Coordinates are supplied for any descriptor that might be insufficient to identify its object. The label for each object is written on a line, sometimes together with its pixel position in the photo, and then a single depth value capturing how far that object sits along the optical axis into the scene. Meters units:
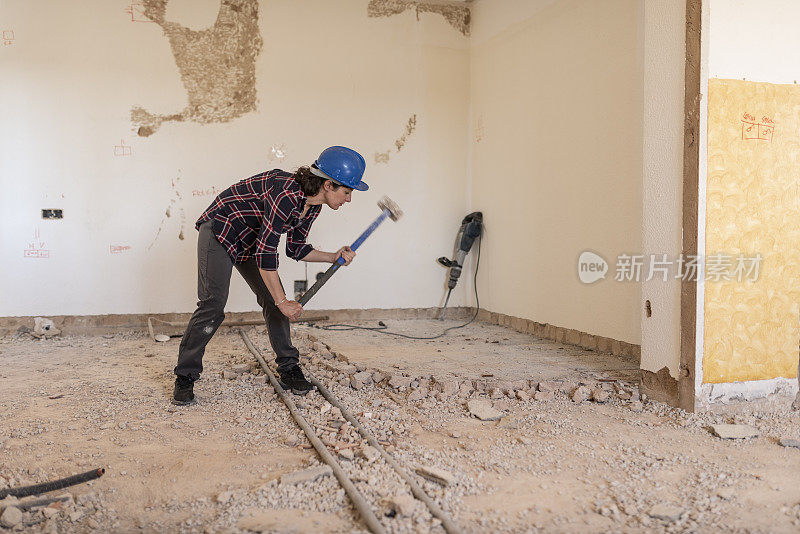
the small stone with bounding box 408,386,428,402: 3.06
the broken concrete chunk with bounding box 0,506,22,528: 1.77
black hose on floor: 1.96
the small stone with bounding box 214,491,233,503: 1.93
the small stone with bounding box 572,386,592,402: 3.04
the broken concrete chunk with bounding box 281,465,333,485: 2.03
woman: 2.79
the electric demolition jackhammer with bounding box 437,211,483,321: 5.72
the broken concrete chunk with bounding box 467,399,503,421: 2.78
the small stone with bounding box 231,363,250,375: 3.64
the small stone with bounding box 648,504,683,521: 1.81
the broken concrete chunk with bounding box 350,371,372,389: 3.27
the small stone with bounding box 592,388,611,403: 3.02
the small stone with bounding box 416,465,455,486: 2.03
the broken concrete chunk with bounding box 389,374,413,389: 3.25
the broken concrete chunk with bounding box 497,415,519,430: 2.69
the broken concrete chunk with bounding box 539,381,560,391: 3.14
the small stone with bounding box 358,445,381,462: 2.22
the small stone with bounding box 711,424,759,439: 2.46
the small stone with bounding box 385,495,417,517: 1.80
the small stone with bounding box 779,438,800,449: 2.38
